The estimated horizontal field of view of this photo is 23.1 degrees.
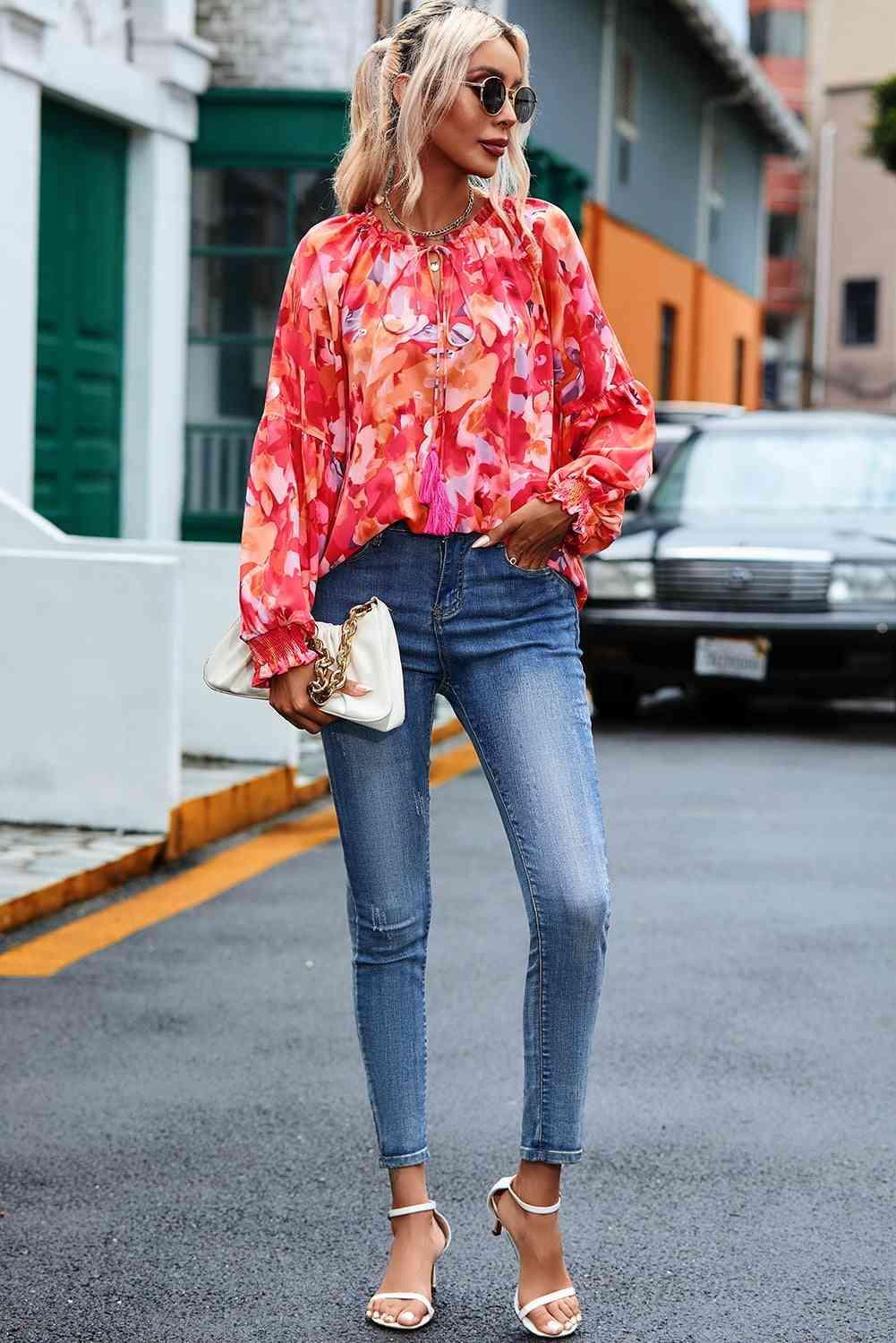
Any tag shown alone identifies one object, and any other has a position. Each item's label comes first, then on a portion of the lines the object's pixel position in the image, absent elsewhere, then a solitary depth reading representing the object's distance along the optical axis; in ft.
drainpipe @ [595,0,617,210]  75.15
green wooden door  39.24
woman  10.11
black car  34.45
